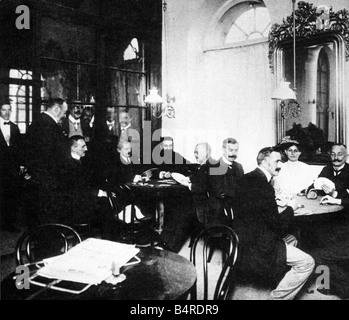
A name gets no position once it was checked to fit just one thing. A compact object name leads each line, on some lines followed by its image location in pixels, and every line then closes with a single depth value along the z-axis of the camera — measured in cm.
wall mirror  476
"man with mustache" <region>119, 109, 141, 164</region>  627
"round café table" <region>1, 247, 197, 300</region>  161
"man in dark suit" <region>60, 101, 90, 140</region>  558
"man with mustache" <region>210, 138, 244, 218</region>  417
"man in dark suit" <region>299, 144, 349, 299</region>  330
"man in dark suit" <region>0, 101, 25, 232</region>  513
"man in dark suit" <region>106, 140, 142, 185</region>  473
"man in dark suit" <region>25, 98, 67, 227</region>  383
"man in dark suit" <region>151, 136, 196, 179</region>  598
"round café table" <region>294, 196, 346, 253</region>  308
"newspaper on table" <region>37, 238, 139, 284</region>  174
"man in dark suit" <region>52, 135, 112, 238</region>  387
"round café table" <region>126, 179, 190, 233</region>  423
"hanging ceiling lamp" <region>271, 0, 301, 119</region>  455
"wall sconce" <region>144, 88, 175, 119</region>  668
